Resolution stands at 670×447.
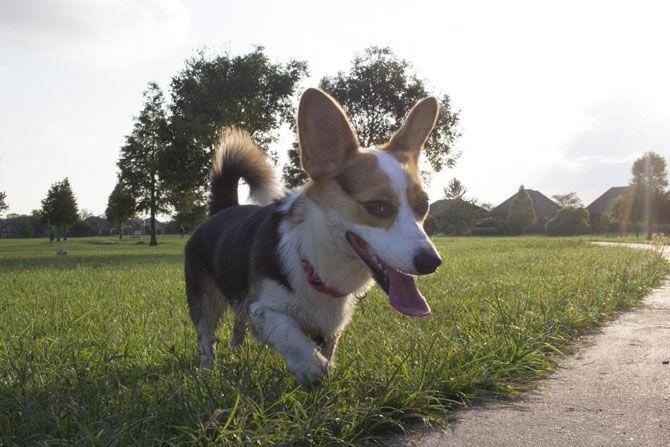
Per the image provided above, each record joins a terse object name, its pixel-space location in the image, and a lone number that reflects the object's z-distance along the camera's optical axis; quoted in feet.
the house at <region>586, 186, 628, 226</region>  274.36
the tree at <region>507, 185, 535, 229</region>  239.11
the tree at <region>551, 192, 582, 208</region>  305.94
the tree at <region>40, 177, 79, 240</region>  211.41
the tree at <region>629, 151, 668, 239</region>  186.60
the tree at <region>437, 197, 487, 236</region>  225.97
